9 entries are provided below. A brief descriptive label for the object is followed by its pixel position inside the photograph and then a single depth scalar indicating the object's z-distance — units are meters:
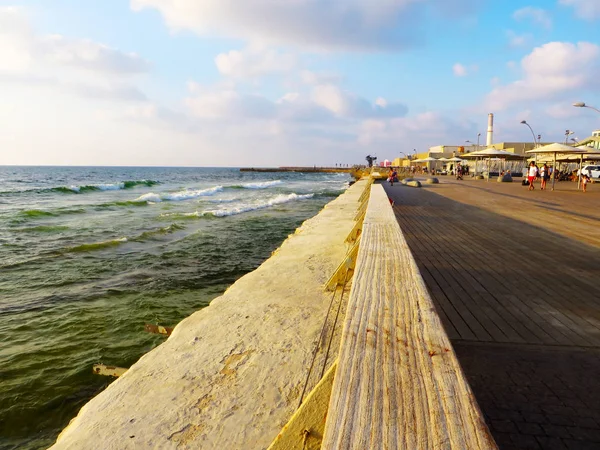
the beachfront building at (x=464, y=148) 48.66
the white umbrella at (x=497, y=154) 24.70
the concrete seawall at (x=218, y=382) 2.37
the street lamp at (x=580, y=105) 18.18
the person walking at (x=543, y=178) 19.74
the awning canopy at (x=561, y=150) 18.48
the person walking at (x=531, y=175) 19.98
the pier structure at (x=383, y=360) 1.23
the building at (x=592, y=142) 34.78
